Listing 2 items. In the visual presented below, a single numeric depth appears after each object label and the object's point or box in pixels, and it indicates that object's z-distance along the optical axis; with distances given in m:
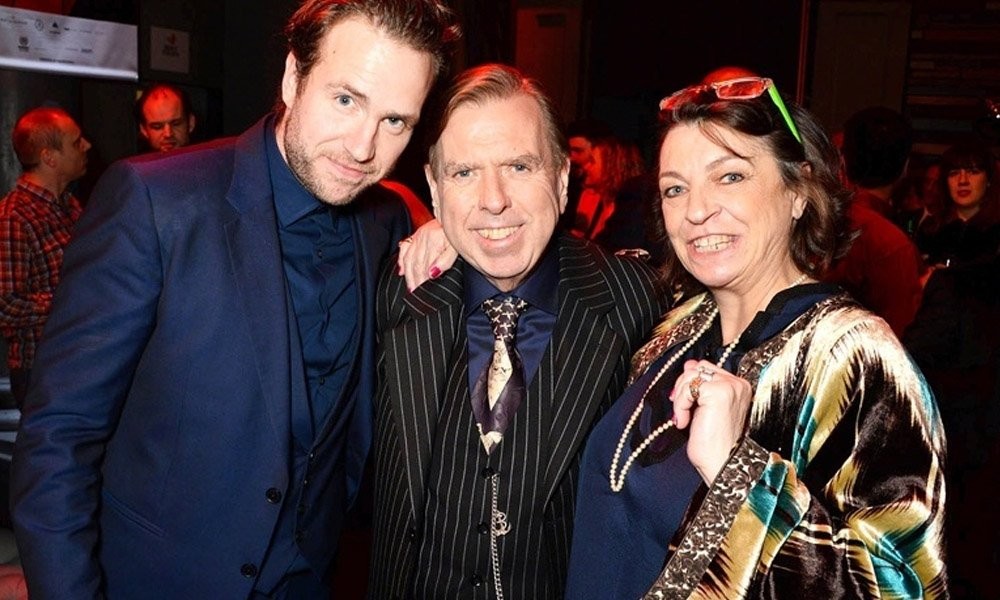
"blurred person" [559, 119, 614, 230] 5.57
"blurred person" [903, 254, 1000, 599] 3.66
